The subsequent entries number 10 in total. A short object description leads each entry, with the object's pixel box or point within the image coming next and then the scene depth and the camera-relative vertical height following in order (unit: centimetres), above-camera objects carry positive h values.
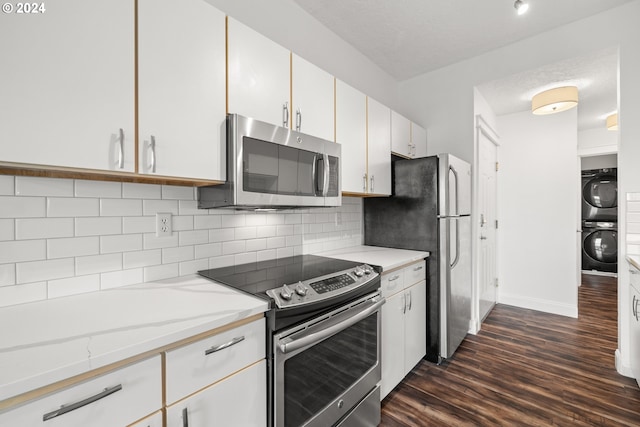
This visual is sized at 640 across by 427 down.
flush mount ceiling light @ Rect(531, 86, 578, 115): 285 +115
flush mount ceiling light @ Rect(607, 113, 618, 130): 355 +116
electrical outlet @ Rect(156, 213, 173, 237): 143 -6
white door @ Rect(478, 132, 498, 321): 321 -14
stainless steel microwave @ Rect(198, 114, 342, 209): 134 +24
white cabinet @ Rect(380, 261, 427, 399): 188 -80
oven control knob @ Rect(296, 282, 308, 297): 121 -33
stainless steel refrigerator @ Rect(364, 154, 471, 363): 231 -13
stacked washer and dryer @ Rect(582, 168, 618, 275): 533 -15
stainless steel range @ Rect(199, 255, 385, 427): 113 -56
